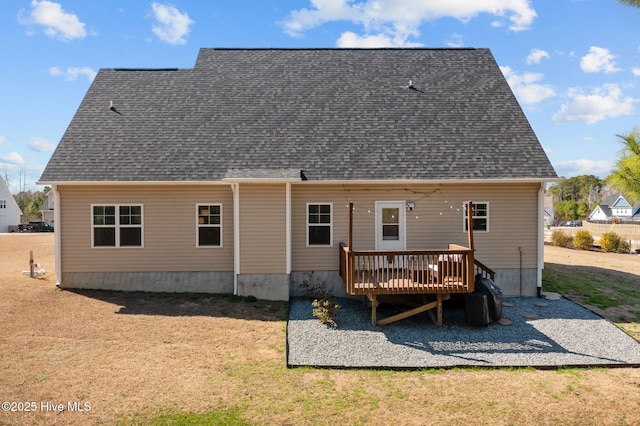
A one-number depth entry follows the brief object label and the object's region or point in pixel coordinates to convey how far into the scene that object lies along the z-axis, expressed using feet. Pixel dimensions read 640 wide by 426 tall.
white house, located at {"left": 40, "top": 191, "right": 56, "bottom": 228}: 164.53
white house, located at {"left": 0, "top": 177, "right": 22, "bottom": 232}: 143.02
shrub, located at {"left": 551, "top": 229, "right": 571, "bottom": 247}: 83.10
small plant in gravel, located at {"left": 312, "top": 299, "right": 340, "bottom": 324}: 32.17
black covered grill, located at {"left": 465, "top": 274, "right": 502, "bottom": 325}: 31.50
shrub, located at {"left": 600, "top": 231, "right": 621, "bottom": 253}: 76.48
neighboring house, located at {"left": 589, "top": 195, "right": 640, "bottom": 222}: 223.30
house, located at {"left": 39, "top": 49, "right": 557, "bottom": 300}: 38.27
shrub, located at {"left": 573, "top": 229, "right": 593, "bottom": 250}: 78.84
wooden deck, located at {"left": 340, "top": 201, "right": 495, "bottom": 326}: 30.48
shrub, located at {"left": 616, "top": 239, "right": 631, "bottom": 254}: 76.43
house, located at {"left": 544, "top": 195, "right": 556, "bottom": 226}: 259.15
